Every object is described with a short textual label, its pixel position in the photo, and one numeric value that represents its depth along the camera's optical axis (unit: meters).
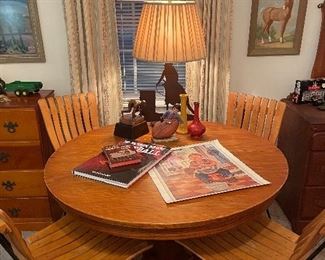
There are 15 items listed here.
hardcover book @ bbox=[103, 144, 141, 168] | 1.56
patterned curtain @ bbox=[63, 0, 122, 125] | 2.43
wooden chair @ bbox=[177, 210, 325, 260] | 1.49
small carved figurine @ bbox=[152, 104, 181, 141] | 1.90
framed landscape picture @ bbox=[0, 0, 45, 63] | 2.52
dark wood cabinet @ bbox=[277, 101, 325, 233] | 2.26
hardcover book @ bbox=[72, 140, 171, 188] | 1.47
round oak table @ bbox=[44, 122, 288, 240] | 1.24
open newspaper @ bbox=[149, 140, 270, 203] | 1.40
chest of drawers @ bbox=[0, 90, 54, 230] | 2.30
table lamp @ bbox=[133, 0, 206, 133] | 1.79
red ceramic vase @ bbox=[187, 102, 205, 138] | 1.92
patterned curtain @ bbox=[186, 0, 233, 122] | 2.46
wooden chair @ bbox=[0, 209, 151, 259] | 1.50
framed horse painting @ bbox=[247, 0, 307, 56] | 2.60
